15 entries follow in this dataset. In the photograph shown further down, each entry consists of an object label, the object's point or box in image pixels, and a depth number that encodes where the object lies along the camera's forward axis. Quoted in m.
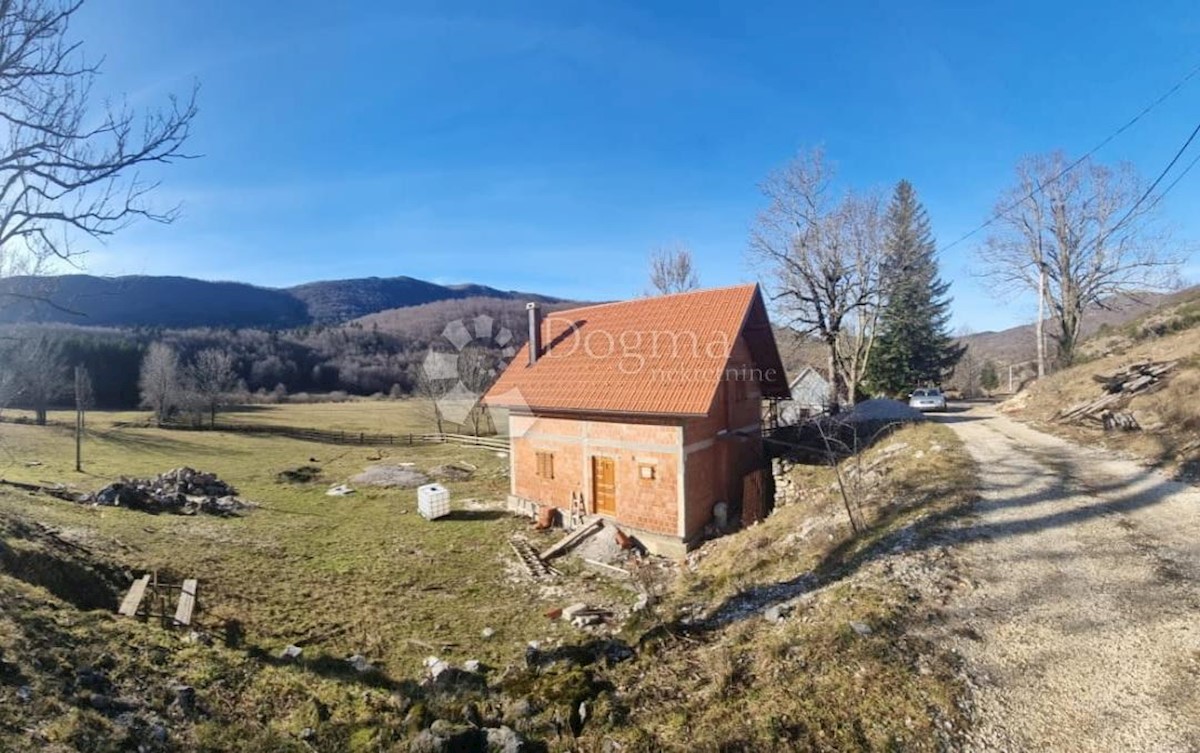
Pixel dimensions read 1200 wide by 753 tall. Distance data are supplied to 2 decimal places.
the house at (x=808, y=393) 30.25
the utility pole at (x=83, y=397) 23.84
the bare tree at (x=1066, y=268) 26.94
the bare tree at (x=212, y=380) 49.38
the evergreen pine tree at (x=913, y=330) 35.72
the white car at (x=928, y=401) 28.23
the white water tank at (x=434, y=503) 18.52
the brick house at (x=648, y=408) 14.35
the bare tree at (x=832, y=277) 24.05
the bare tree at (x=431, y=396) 46.34
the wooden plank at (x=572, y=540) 14.49
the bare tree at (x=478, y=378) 46.06
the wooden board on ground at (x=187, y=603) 9.21
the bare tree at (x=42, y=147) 7.36
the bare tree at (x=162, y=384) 46.78
